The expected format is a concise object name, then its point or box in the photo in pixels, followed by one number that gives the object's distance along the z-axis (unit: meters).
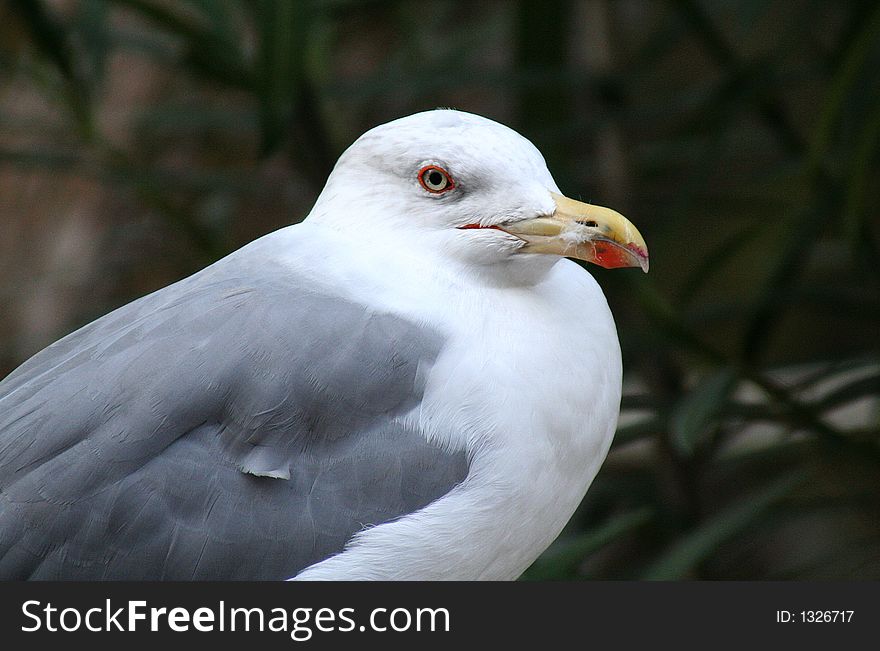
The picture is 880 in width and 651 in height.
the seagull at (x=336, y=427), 4.53
